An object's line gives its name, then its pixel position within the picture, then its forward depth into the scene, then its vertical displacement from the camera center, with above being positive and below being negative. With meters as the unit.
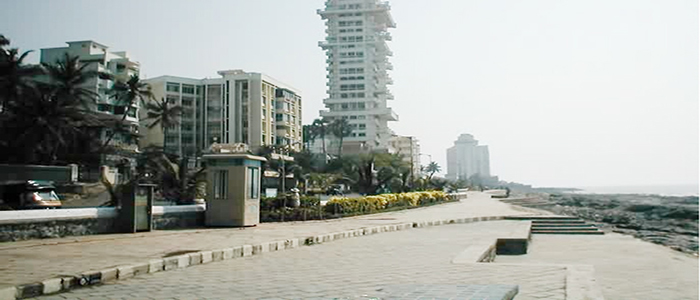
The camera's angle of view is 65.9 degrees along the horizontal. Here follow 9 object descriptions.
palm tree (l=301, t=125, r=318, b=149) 100.81 +9.74
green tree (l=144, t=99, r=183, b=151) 59.41 +8.02
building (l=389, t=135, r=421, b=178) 127.36 +9.69
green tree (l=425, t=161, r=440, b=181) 126.82 +4.13
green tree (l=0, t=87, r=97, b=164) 37.12 +4.12
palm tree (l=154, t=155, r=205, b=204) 18.70 +0.14
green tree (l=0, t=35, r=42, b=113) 36.84 +7.84
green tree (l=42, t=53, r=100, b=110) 43.47 +8.83
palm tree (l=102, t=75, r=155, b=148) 54.59 +9.99
